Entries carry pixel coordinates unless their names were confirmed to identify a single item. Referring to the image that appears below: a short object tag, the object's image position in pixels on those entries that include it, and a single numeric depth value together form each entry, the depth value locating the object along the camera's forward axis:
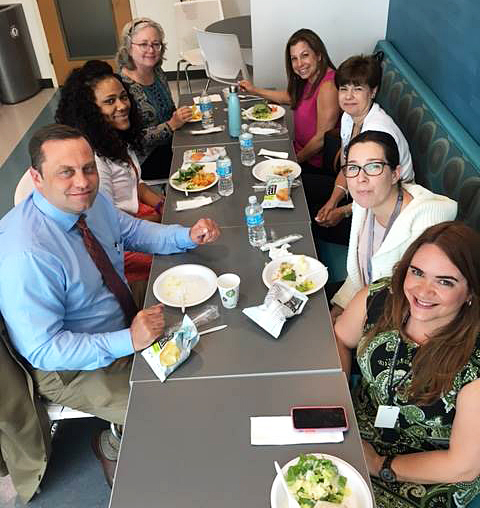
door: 5.88
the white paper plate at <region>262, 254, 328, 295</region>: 1.70
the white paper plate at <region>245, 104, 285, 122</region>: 3.08
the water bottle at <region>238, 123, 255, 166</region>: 2.50
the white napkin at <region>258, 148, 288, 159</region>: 2.62
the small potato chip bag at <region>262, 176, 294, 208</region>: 2.17
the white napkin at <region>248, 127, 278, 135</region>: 2.91
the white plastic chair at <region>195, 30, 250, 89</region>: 3.97
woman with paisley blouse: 1.25
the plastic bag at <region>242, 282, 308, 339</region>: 1.51
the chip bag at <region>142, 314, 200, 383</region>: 1.40
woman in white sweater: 1.71
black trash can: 5.59
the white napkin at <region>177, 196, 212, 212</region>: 2.24
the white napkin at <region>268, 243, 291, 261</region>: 1.85
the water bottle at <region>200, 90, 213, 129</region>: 3.03
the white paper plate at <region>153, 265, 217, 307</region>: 1.69
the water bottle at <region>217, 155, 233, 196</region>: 2.25
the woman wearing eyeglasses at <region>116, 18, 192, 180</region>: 2.96
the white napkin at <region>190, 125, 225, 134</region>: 2.96
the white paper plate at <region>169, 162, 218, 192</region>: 2.35
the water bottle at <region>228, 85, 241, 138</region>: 2.73
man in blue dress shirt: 1.51
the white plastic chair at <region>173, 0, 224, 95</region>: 5.23
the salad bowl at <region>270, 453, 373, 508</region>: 1.07
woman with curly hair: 2.27
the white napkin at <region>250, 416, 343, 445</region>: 1.21
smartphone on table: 1.22
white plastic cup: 1.59
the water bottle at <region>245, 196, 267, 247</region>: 1.89
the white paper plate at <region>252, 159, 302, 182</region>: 2.41
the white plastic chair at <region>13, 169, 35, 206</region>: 1.95
